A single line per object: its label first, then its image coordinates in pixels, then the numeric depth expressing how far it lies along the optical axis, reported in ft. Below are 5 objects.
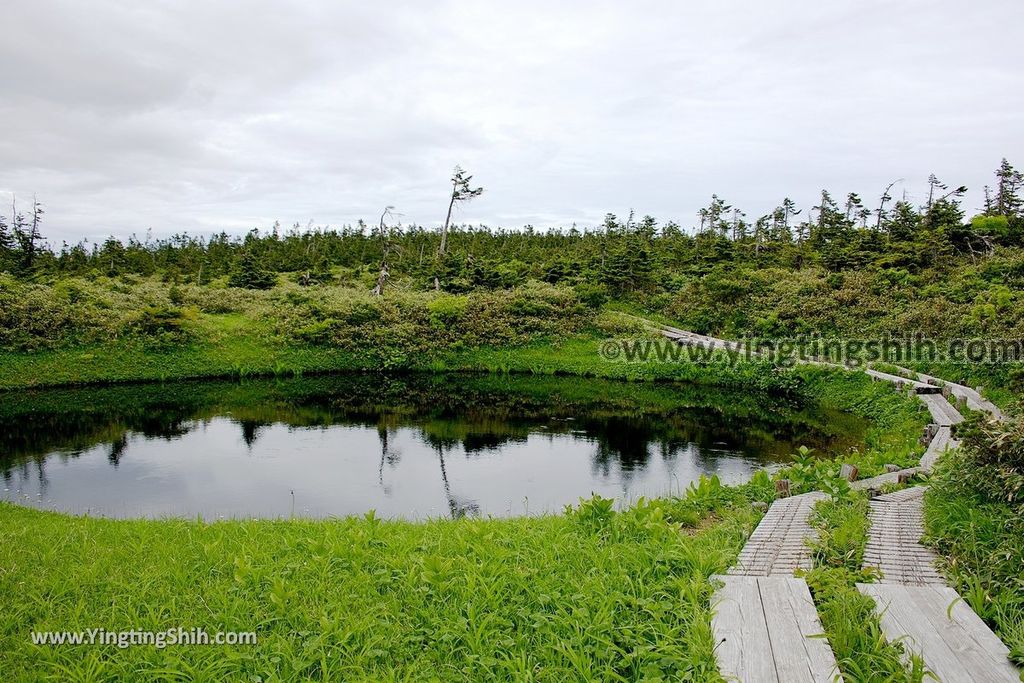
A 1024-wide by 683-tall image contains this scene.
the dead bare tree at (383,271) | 102.83
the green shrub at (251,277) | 111.55
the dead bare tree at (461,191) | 128.16
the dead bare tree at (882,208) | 142.72
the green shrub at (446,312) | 88.17
